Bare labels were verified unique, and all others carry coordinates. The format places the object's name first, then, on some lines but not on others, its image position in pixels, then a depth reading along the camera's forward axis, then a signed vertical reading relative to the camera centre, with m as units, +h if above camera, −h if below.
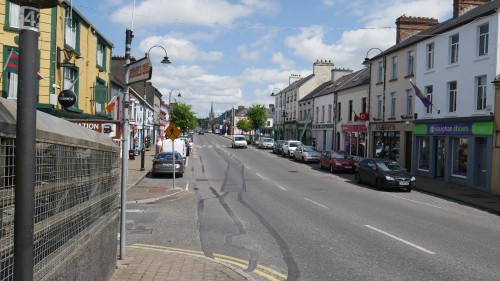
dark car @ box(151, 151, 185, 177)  25.56 -2.06
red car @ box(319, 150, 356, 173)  31.50 -2.05
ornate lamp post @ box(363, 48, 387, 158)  34.69 +1.81
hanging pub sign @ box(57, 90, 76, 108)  19.78 +1.33
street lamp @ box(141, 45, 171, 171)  27.30 +4.29
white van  33.06 -1.17
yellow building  18.72 +3.43
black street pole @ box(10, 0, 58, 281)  2.40 -0.14
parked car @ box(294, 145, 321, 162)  40.12 -1.95
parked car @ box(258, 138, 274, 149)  63.72 -1.62
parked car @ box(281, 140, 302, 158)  46.48 -1.62
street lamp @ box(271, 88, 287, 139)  74.84 +3.93
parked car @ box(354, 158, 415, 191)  21.59 -2.06
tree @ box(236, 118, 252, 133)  116.21 +1.82
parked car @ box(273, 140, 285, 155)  51.75 -1.83
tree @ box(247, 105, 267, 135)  83.94 +3.30
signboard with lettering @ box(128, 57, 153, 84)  7.35 +1.01
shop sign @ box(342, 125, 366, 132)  39.34 +0.54
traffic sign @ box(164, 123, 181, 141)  20.41 -0.08
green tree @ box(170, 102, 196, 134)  72.62 +2.52
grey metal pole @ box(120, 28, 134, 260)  7.45 -0.42
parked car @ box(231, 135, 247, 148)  62.06 -1.52
